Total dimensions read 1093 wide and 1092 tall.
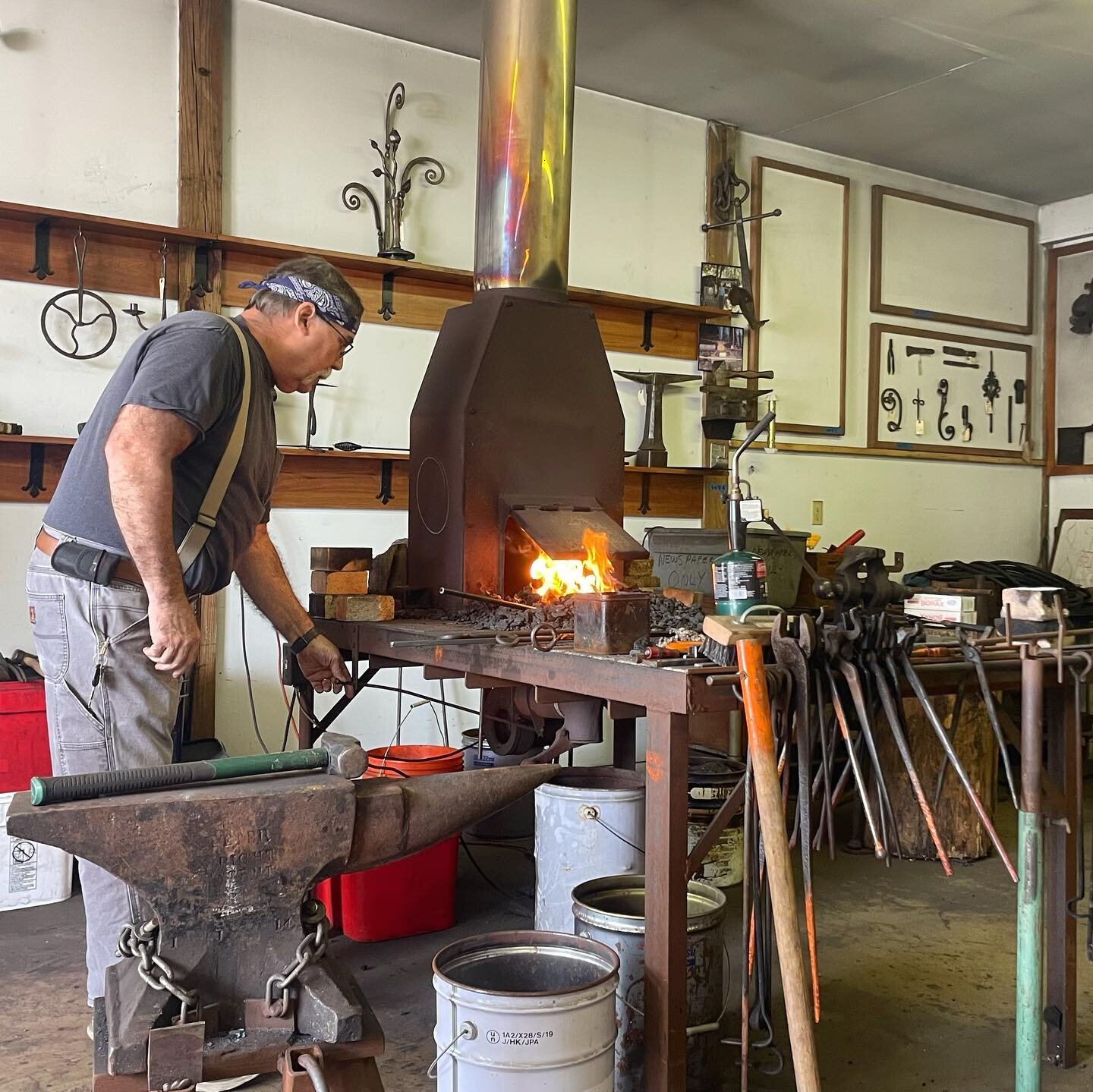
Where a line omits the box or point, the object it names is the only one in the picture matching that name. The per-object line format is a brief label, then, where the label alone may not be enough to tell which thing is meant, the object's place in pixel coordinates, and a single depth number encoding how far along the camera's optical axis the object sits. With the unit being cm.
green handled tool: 132
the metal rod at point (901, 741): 169
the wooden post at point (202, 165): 395
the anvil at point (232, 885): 129
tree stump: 386
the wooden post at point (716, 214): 523
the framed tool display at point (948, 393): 583
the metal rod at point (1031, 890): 195
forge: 301
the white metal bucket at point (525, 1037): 175
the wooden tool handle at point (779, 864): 163
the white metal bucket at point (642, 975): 207
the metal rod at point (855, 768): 168
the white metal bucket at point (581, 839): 243
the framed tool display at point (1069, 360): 624
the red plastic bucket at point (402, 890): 301
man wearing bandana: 197
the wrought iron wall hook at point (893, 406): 584
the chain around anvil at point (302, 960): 135
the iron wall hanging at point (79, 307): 374
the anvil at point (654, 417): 490
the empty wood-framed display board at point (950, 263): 584
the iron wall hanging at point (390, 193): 430
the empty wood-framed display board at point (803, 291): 541
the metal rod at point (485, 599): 277
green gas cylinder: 234
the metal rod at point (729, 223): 509
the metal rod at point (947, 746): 172
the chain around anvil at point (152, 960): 131
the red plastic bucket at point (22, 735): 330
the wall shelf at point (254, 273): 370
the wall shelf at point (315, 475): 371
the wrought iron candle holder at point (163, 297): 389
